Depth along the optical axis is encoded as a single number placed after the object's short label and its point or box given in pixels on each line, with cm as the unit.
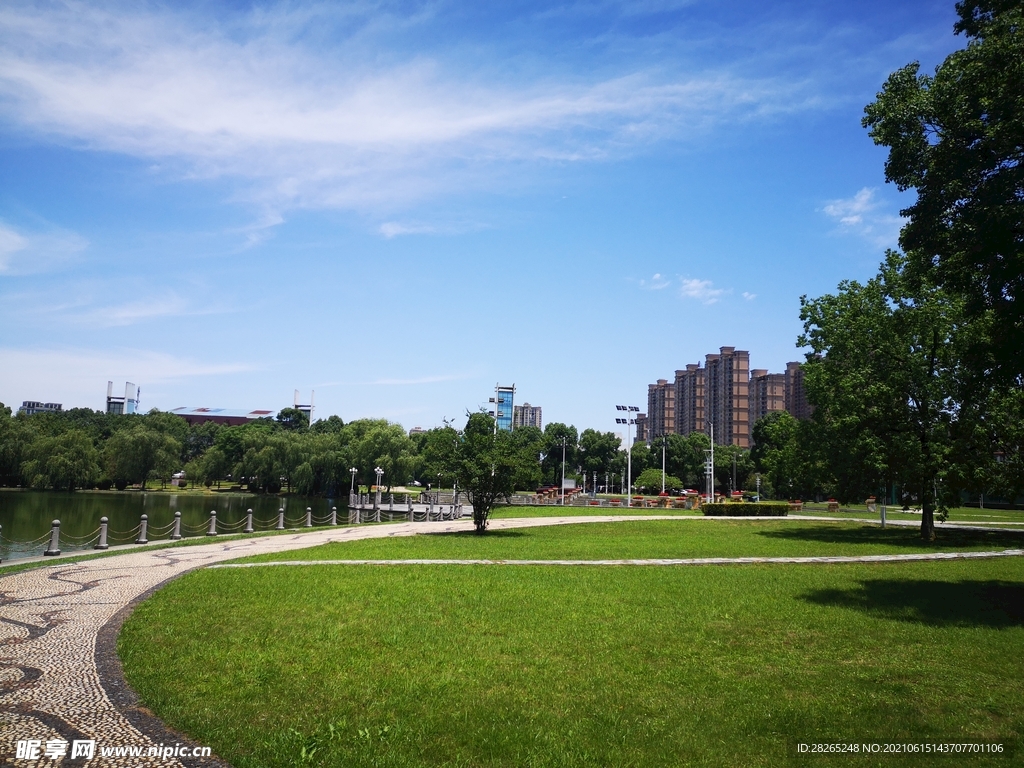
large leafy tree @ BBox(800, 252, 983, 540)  2558
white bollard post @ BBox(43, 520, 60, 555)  1892
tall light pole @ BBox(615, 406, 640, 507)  6425
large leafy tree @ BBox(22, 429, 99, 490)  6606
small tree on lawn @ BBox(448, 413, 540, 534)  2775
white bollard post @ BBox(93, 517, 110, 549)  2122
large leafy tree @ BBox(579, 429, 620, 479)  11631
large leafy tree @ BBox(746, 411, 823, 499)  3005
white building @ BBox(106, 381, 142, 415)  18025
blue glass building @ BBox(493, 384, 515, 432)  14962
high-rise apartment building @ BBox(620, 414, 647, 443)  19102
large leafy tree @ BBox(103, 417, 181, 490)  7450
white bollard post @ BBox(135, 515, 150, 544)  2308
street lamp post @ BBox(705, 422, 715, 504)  5710
